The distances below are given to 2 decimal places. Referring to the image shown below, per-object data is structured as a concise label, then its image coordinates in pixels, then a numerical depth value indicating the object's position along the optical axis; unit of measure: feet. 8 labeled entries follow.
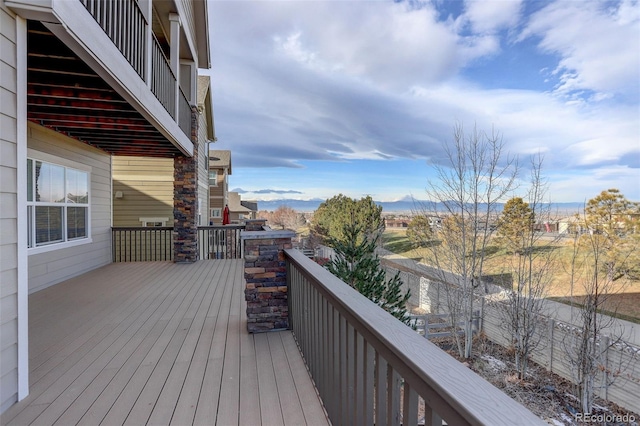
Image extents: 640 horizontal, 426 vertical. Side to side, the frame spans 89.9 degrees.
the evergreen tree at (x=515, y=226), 31.99
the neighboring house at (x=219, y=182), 65.51
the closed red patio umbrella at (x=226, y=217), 36.71
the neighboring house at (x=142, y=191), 31.83
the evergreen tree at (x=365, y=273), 24.07
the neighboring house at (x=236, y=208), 96.48
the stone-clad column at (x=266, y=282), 10.54
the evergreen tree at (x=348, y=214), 59.11
